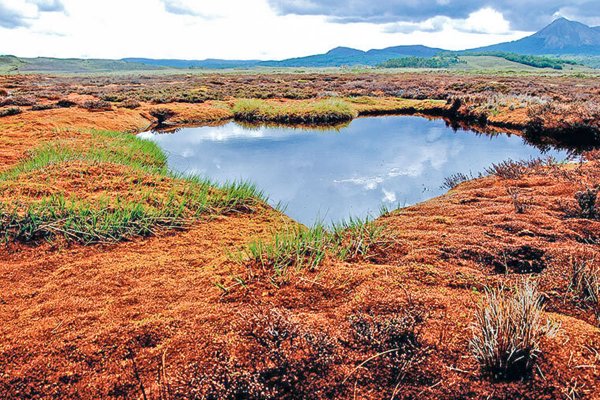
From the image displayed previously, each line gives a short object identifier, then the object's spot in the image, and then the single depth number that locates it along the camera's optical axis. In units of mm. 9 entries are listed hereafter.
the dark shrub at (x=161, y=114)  20250
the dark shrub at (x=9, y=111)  16925
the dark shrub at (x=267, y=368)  2410
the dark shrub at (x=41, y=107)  18697
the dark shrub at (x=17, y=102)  20281
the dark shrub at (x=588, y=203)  5238
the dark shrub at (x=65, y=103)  20556
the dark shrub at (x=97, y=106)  19109
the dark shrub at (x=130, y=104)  21348
